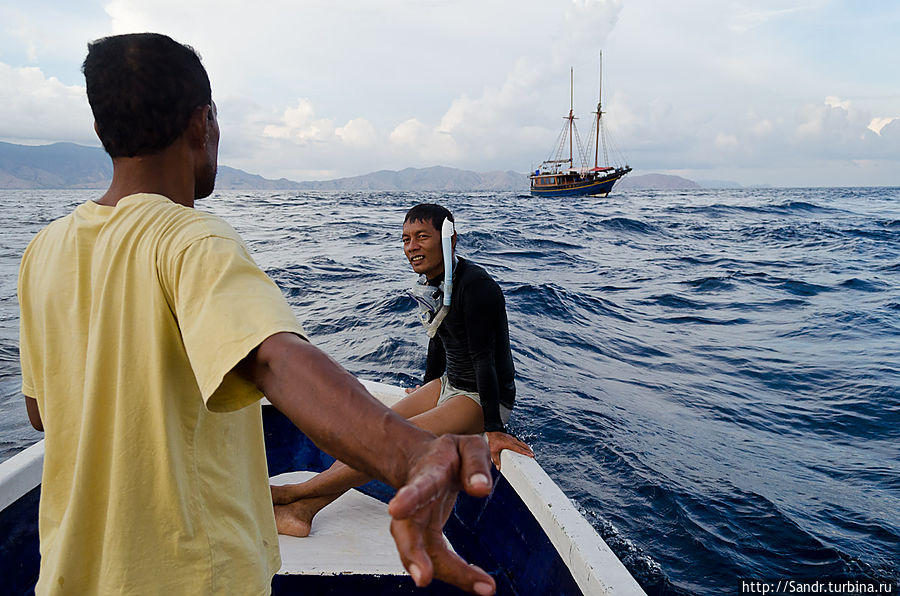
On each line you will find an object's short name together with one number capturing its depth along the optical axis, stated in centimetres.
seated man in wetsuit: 315
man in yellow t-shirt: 82
